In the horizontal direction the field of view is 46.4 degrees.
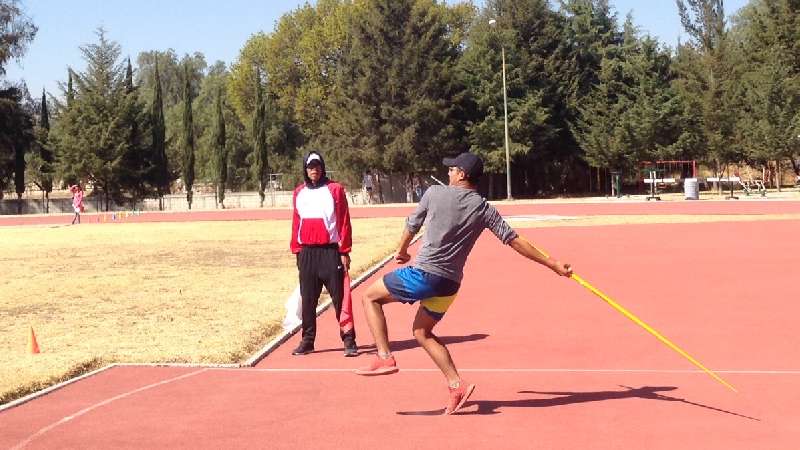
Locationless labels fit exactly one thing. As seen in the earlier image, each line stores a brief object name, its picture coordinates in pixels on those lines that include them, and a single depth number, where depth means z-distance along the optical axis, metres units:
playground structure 51.09
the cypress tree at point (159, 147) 68.06
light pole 54.41
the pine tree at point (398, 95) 58.53
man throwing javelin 6.55
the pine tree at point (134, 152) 65.62
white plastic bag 10.30
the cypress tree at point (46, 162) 66.62
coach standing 9.13
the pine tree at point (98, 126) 63.91
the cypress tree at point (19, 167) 64.75
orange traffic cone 9.41
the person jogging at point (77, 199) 43.77
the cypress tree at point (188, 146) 68.18
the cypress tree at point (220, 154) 66.38
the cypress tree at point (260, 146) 66.88
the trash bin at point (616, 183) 53.51
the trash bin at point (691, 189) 45.81
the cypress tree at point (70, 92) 66.59
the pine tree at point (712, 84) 61.28
